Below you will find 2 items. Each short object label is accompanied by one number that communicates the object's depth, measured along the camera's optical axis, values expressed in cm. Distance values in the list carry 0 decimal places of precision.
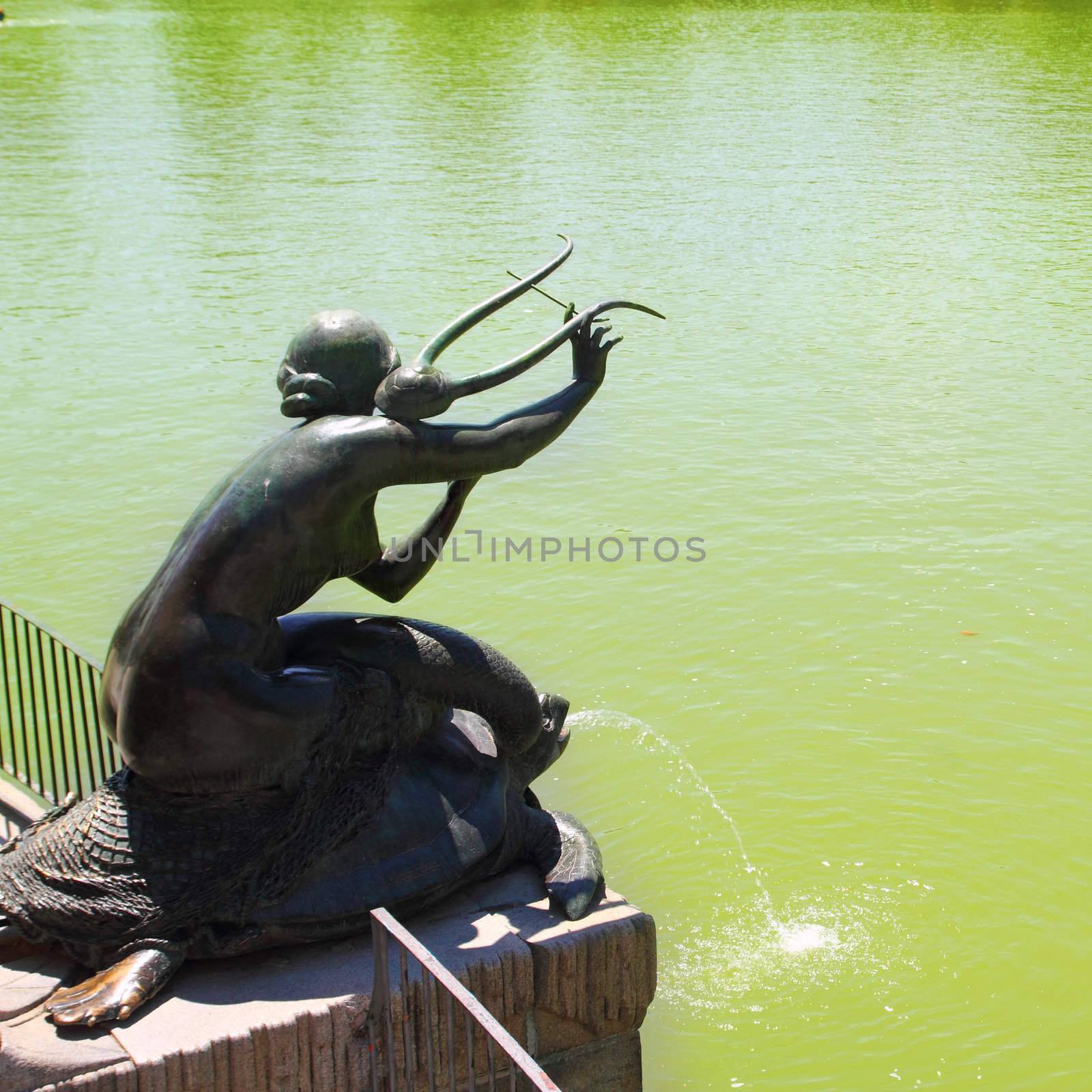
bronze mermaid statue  418
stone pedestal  385
